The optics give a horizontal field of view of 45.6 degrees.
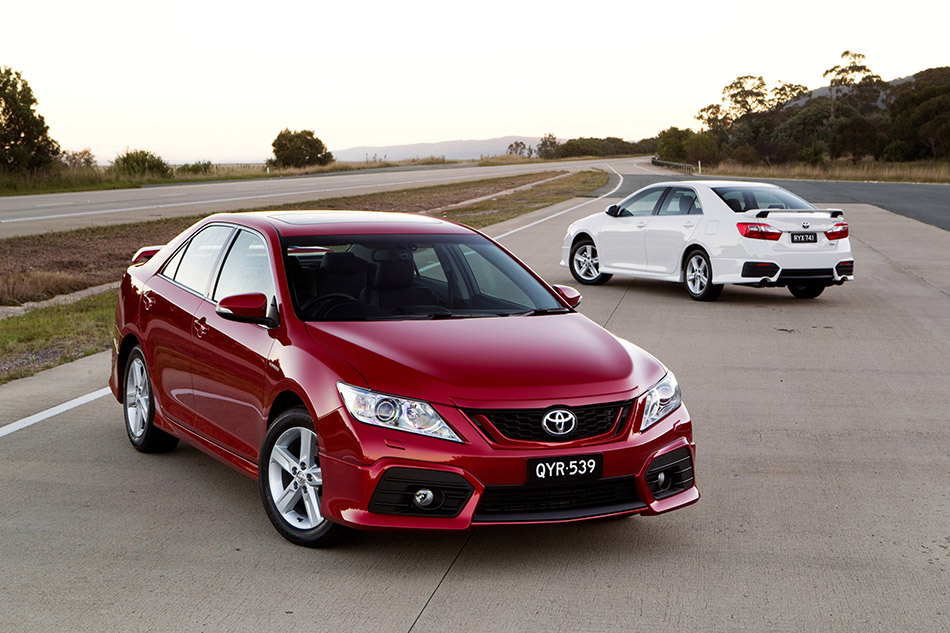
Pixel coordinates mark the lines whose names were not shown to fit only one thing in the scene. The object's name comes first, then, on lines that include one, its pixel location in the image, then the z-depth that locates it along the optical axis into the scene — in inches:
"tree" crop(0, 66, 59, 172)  1763.0
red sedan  186.1
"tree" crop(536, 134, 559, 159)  6225.4
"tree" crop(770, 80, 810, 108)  5561.0
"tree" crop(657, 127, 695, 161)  4274.1
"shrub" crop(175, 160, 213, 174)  2285.2
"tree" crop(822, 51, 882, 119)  5206.7
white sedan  552.7
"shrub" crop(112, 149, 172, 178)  2062.0
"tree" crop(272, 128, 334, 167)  3166.8
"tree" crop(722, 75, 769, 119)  5561.0
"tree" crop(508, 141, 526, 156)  5556.1
